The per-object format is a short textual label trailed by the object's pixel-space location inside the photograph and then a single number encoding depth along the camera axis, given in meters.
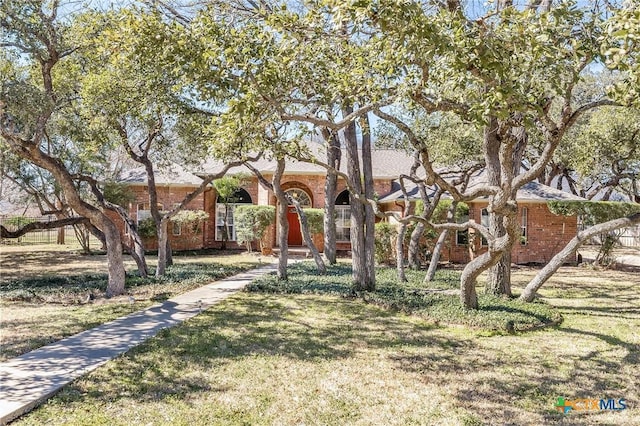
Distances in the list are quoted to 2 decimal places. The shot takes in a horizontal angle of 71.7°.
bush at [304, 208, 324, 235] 20.33
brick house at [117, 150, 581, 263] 19.38
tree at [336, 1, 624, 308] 4.65
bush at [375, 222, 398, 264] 17.28
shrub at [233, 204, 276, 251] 20.28
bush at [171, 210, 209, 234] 20.14
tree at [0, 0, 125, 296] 8.91
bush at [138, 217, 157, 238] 21.49
